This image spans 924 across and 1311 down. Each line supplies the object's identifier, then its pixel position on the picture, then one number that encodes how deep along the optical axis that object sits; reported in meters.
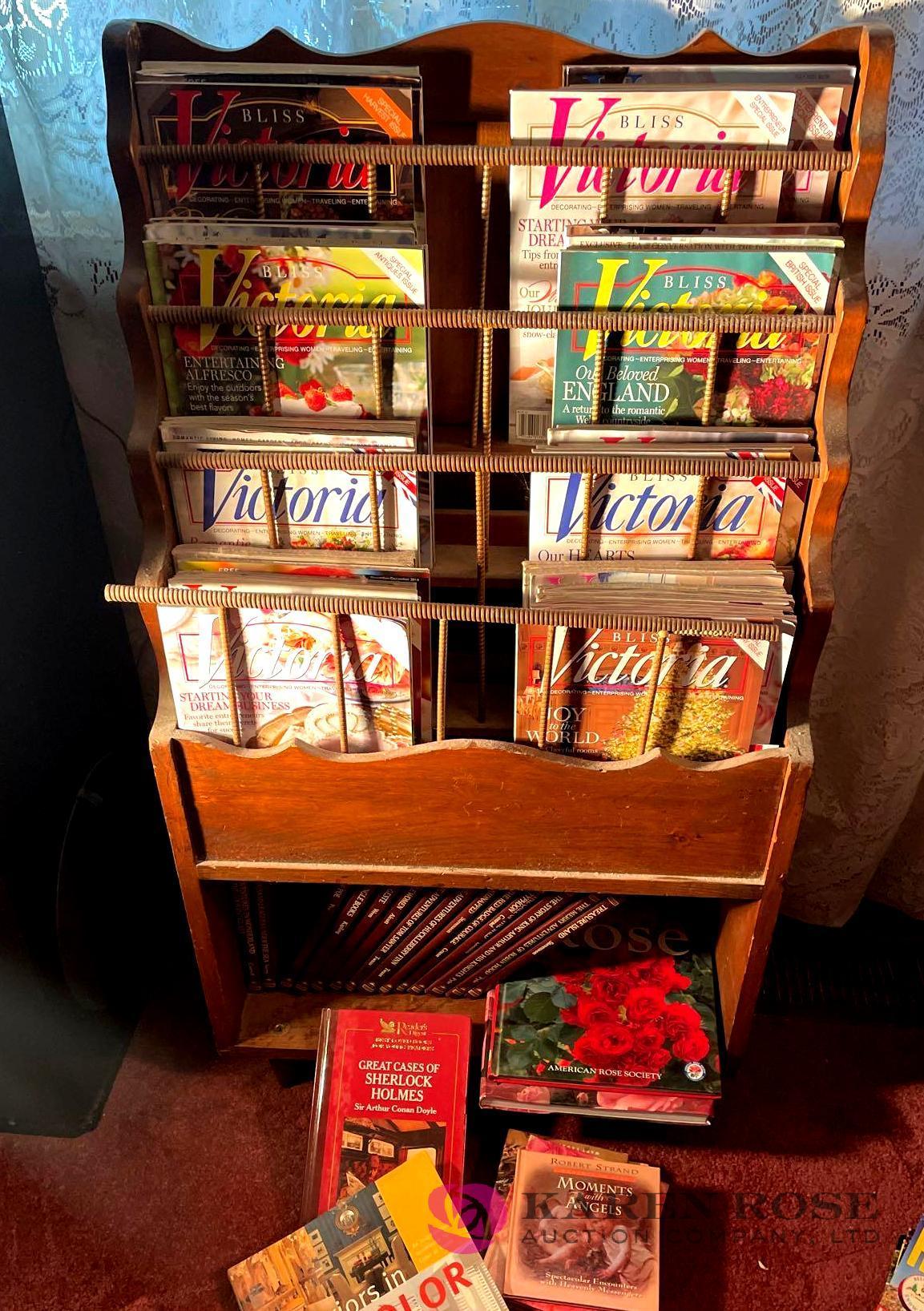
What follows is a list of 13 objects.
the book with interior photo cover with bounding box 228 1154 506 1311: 1.18
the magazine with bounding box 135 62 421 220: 0.93
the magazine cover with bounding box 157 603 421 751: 1.07
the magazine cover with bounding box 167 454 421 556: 1.03
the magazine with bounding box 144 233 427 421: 0.95
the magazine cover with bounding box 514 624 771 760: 1.07
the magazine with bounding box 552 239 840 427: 0.92
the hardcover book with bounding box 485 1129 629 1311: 1.24
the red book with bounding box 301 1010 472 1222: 1.29
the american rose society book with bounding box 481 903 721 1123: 1.28
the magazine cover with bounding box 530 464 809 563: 1.02
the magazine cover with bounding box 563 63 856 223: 0.90
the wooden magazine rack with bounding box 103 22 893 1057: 0.92
